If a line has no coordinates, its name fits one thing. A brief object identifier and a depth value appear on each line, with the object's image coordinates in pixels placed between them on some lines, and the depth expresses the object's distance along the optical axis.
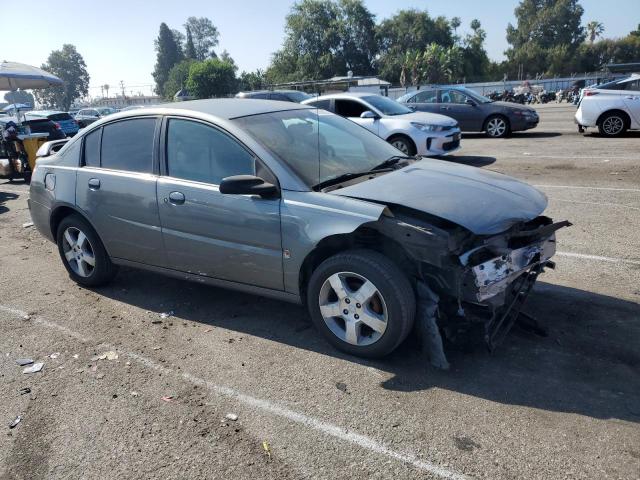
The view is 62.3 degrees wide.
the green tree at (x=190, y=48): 123.69
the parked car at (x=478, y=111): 15.19
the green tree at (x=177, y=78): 80.81
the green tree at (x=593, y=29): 102.39
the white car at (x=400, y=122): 10.92
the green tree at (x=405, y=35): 77.75
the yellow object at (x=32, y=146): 12.05
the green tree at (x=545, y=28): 94.06
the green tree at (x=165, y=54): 125.69
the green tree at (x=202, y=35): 126.12
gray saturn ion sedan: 3.35
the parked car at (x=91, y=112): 33.53
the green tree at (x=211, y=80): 53.88
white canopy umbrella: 15.09
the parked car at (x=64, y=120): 22.30
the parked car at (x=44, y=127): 15.06
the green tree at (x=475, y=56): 80.12
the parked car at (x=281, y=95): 16.17
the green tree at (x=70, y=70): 127.81
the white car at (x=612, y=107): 13.34
